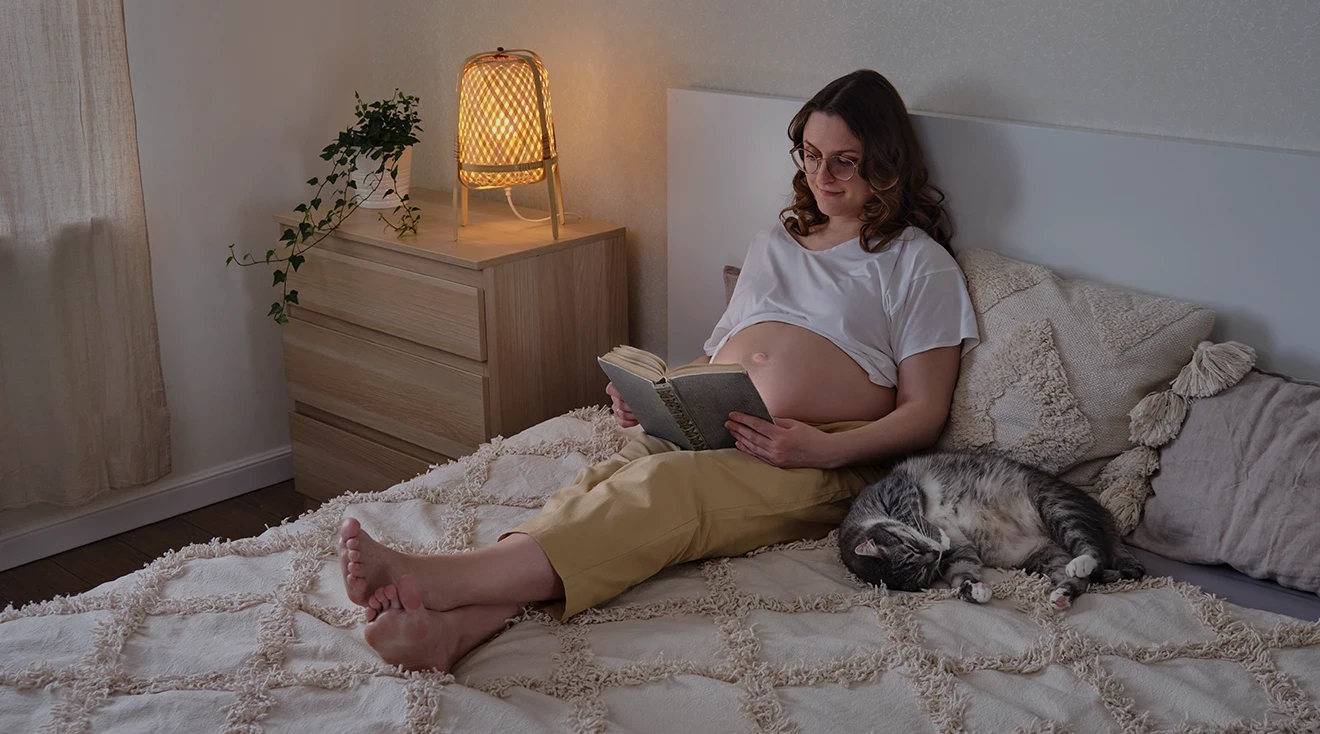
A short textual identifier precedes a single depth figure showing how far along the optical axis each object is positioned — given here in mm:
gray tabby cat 1567
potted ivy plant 2645
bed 1271
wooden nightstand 2420
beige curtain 2381
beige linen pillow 1524
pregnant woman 1479
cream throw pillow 1743
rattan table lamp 2455
